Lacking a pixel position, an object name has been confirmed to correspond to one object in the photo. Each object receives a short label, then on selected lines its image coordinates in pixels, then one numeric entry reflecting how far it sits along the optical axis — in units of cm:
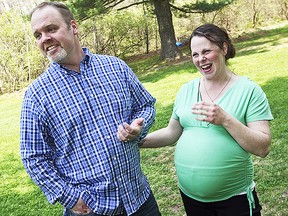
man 182
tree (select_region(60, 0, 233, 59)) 1305
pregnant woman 190
